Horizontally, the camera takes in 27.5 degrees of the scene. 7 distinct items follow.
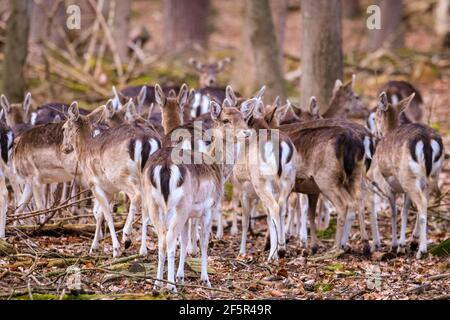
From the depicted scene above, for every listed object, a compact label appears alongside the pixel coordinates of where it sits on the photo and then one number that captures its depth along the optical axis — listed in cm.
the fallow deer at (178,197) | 812
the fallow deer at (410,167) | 1050
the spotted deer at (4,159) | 1002
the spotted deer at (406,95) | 1583
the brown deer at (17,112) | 1262
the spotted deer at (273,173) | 1028
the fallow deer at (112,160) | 978
